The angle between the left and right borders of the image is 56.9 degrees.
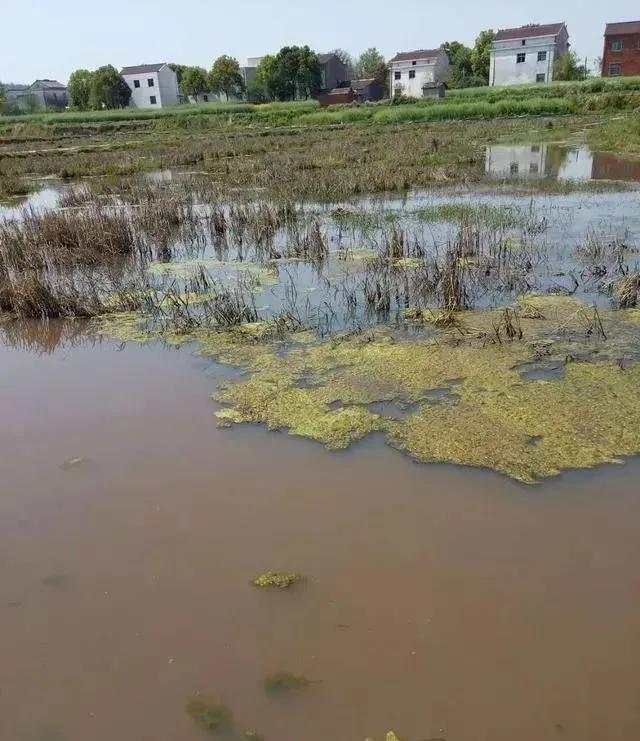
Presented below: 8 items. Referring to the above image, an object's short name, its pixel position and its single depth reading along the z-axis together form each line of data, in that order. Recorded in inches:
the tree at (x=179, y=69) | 2465.6
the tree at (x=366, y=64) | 2768.2
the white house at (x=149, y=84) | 2255.2
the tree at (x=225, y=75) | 2250.2
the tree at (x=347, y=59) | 2651.6
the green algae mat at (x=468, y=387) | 135.0
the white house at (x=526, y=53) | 1794.8
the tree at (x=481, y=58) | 2037.5
